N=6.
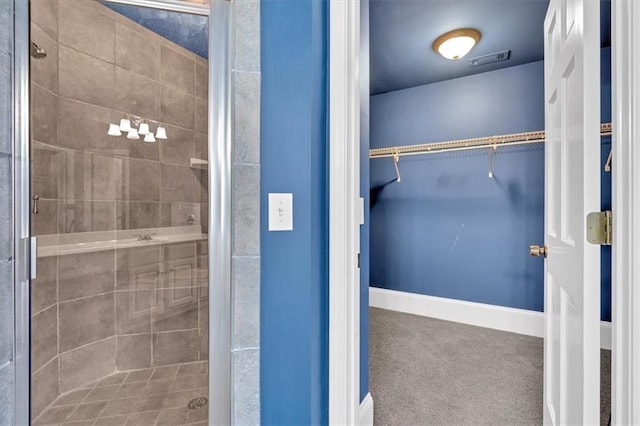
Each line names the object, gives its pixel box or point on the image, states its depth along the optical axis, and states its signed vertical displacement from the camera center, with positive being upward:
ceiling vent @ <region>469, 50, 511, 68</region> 2.49 +1.31
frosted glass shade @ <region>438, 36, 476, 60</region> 2.20 +1.24
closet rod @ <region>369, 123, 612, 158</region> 2.49 +0.62
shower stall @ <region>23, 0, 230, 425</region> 0.96 +0.00
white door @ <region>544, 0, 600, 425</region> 0.85 +0.00
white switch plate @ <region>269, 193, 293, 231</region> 0.95 +0.00
